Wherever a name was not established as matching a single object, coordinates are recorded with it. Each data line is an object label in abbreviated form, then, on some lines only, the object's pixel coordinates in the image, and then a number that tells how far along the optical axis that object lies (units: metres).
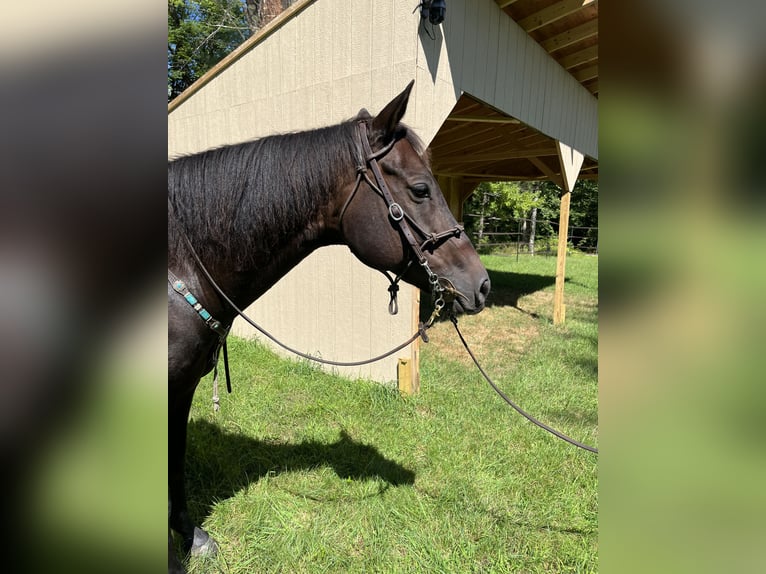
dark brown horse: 1.66
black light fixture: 3.45
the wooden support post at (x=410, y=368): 3.97
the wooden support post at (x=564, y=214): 6.92
